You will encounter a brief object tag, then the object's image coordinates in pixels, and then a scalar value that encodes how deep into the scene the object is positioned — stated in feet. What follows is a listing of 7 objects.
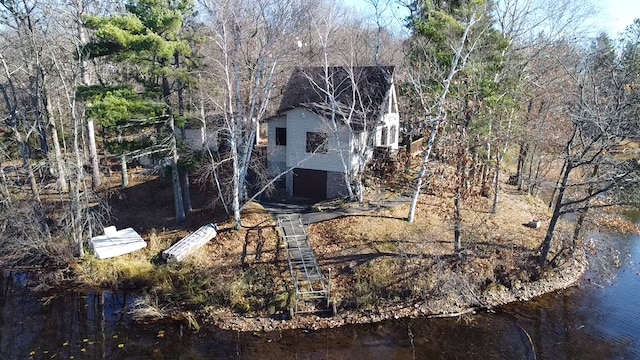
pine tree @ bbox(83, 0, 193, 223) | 58.23
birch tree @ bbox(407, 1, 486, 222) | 61.21
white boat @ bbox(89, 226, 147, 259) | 65.57
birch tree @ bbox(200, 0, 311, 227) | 61.26
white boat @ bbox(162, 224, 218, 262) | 63.21
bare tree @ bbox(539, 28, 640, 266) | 52.85
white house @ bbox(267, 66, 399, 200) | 76.43
